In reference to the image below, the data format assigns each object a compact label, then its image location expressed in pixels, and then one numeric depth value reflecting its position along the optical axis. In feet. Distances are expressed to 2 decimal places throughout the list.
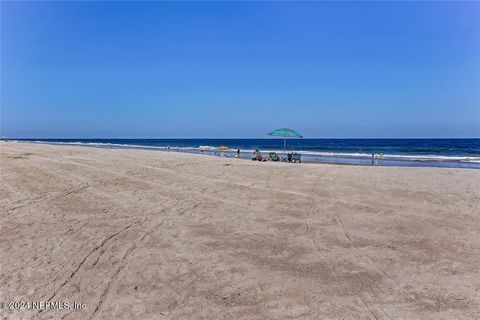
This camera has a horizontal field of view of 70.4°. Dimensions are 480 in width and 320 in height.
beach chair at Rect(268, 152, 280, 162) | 80.55
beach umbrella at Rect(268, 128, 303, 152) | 89.36
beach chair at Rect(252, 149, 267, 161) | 80.33
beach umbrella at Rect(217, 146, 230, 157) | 108.23
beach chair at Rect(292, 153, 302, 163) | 80.38
